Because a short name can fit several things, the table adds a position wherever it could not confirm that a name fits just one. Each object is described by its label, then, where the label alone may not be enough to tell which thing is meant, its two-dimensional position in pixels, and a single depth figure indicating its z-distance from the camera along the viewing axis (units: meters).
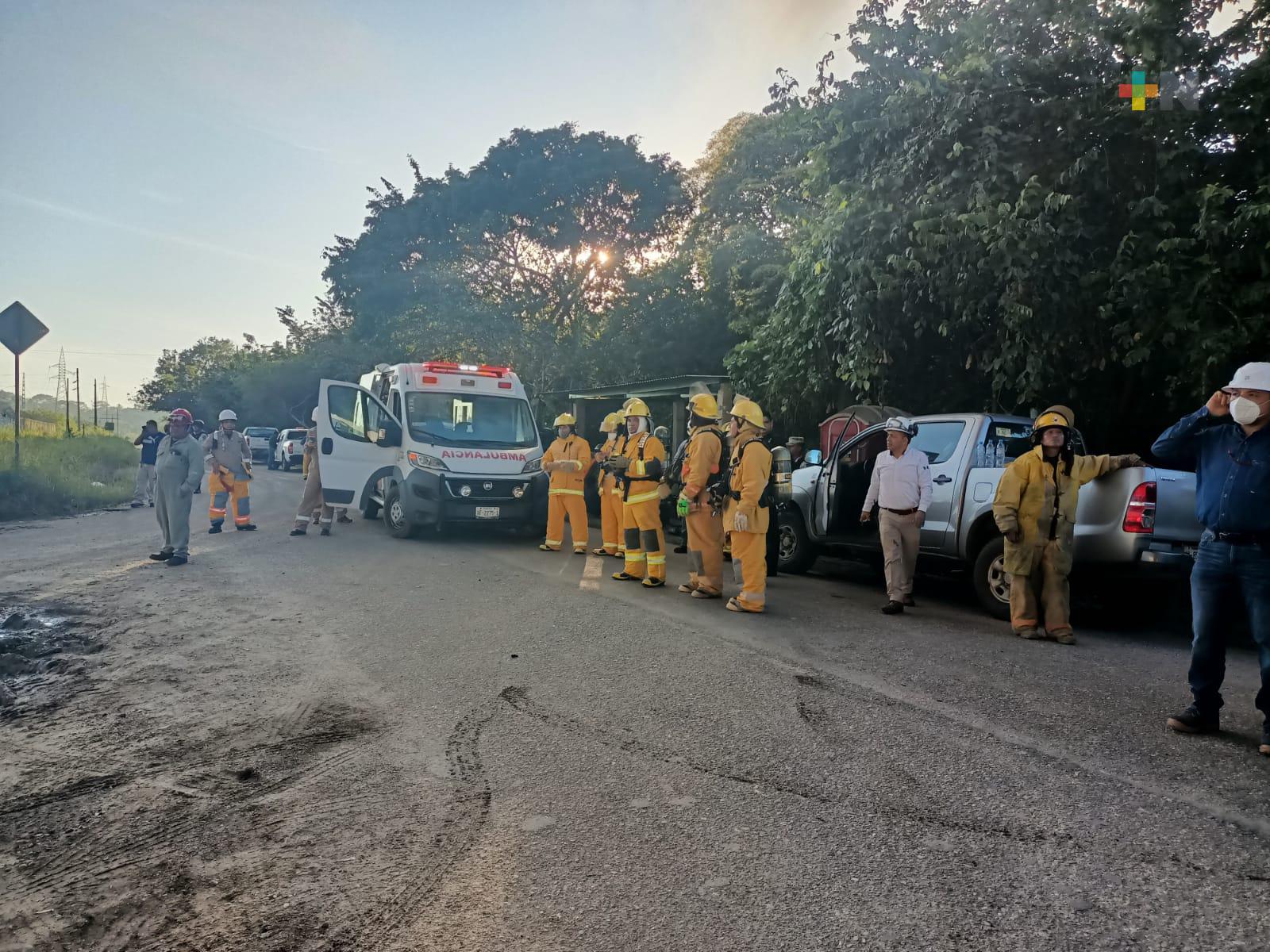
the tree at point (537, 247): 29.70
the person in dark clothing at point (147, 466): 16.34
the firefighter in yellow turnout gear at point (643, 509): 9.06
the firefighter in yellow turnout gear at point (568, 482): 11.40
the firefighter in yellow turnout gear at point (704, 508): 8.31
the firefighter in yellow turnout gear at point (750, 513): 7.68
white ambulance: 12.25
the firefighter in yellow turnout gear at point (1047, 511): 6.92
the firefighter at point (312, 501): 13.02
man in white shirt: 8.02
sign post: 15.34
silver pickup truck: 6.86
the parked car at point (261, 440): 39.25
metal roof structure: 17.08
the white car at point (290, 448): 34.47
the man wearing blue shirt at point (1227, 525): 4.40
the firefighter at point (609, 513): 11.16
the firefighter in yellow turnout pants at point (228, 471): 13.20
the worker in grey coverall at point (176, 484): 9.98
